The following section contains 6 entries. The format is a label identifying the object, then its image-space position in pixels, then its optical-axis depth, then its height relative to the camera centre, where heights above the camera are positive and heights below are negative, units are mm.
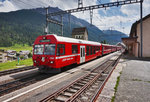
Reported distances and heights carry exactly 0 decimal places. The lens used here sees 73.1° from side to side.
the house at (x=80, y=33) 59500 +9587
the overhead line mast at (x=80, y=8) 12950 +5551
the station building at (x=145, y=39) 21178 +2169
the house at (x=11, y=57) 64981 -5487
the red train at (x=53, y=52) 8219 -258
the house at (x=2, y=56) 57516 -3881
